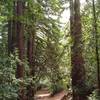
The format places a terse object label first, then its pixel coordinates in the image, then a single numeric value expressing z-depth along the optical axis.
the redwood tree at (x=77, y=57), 7.31
